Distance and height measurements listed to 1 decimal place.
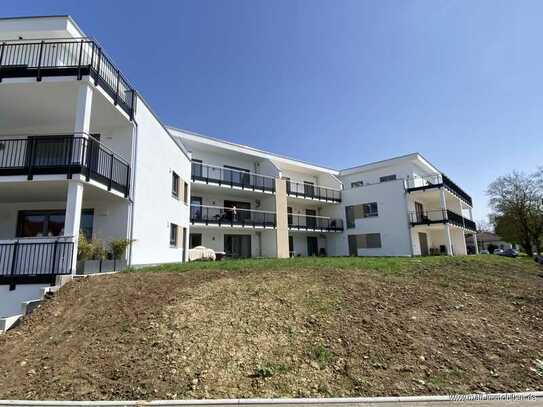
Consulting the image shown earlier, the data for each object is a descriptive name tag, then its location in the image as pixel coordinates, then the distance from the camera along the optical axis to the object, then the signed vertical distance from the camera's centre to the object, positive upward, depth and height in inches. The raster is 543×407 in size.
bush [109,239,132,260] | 433.4 +13.2
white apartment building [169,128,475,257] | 962.1 +173.5
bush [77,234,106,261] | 374.3 +8.7
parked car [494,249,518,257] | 1706.4 -34.5
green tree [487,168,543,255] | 1446.9 +186.8
